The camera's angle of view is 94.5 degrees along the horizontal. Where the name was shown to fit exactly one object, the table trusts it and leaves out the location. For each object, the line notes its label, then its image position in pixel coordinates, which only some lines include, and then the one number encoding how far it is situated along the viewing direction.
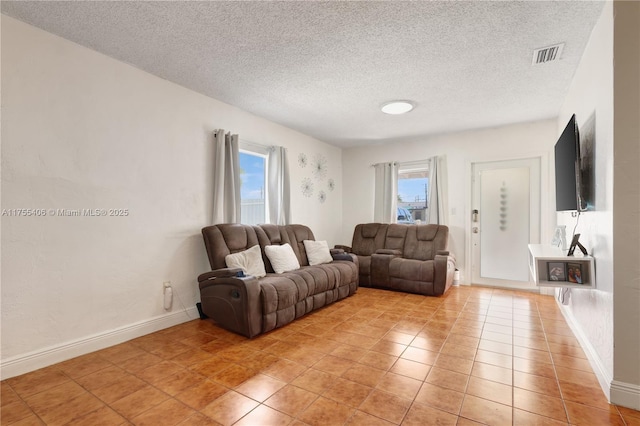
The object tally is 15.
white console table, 2.08
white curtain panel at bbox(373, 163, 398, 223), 5.46
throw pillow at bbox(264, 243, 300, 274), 3.62
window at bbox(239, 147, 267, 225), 4.09
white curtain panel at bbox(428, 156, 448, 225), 4.99
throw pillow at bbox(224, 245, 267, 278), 3.13
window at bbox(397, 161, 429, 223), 5.34
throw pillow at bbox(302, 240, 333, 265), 4.21
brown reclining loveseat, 4.18
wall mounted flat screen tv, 2.24
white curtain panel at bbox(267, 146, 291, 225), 4.38
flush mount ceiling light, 3.62
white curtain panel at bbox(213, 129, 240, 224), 3.49
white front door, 4.43
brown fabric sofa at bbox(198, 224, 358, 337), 2.75
